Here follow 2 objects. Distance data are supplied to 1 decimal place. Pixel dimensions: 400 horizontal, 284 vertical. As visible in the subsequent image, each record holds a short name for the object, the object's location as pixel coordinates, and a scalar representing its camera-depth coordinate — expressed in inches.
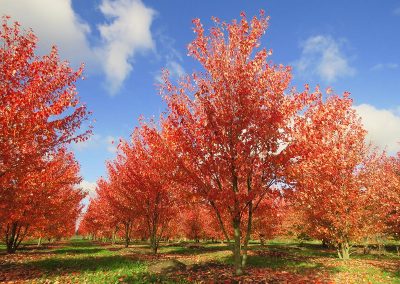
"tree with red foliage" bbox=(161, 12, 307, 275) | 382.9
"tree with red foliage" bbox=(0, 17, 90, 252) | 390.9
